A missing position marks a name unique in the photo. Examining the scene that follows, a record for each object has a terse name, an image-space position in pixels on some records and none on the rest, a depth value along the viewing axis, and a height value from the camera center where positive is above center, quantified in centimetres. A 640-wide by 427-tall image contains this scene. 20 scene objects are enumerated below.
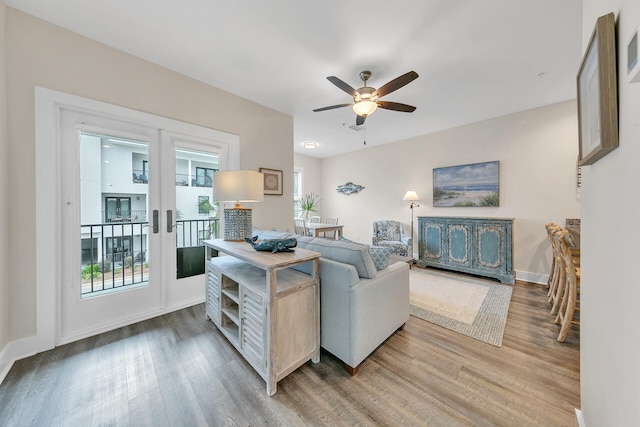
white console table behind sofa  140 -66
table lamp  198 +20
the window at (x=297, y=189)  612 +66
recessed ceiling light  510 +158
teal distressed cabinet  339 -54
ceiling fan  213 +122
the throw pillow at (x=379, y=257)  186 -36
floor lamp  446 +32
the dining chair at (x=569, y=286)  189 -64
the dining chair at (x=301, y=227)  435 -27
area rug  218 -109
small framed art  341 +50
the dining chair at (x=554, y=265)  247 -64
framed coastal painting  378 +48
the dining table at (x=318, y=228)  413 -28
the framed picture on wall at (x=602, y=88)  74 +44
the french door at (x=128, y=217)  201 -3
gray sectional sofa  157 -64
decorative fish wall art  576 +65
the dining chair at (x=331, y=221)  555 -20
